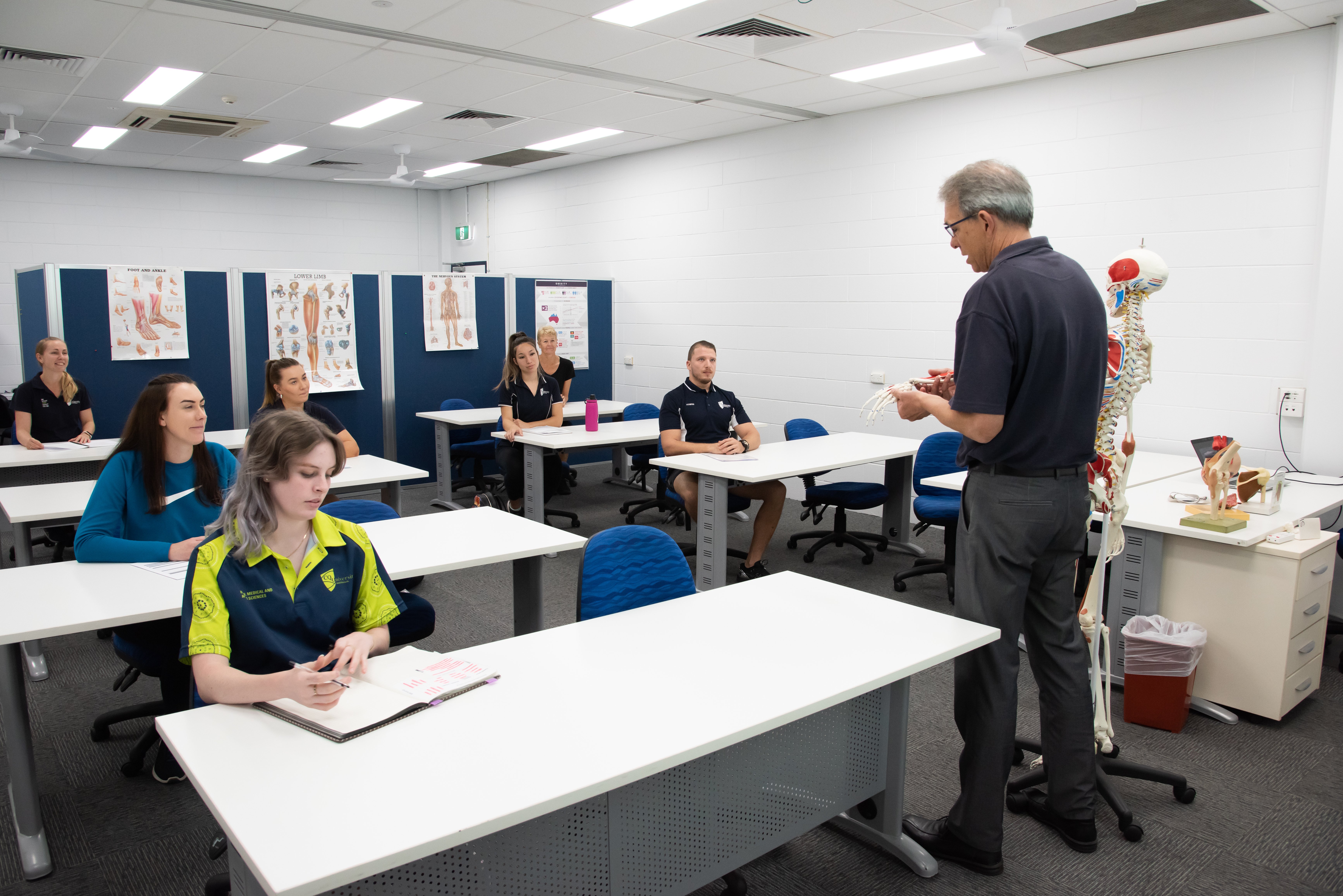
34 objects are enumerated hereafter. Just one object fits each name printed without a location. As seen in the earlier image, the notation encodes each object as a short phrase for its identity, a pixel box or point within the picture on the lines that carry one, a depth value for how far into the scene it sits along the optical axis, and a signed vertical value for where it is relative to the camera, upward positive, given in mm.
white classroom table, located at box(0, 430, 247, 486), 4277 -738
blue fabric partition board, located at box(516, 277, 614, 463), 7750 -265
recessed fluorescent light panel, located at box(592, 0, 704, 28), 3924 +1413
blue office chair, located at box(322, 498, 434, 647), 2789 -953
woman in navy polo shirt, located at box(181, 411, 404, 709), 1679 -533
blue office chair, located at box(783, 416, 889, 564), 4746 -932
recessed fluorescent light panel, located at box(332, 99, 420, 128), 5863 +1429
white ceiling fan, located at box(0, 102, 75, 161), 5887 +1340
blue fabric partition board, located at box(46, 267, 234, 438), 5324 -209
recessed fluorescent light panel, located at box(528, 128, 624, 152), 6711 +1449
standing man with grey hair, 1958 -322
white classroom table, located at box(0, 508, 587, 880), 2055 -688
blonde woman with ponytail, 4734 -475
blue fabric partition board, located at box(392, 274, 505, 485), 6715 -364
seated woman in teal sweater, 2453 -528
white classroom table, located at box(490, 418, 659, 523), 5168 -712
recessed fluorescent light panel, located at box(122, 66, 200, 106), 5105 +1401
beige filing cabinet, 2941 -964
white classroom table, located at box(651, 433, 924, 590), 4086 -674
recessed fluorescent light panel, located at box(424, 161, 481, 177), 8109 +1437
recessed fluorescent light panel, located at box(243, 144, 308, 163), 7391 +1422
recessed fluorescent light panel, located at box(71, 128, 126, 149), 6691 +1396
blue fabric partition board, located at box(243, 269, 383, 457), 6438 -536
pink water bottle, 5445 -569
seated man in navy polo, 4652 -577
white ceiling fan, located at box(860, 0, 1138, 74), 3205 +1118
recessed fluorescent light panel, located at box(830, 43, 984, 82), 4531 +1411
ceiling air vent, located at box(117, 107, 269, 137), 6141 +1402
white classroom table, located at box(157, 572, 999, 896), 1276 -702
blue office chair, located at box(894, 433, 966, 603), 4289 -872
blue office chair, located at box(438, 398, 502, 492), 6402 -920
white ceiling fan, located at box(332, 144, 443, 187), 7270 +1326
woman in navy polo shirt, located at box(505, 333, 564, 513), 5609 -552
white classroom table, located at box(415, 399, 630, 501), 6137 -758
